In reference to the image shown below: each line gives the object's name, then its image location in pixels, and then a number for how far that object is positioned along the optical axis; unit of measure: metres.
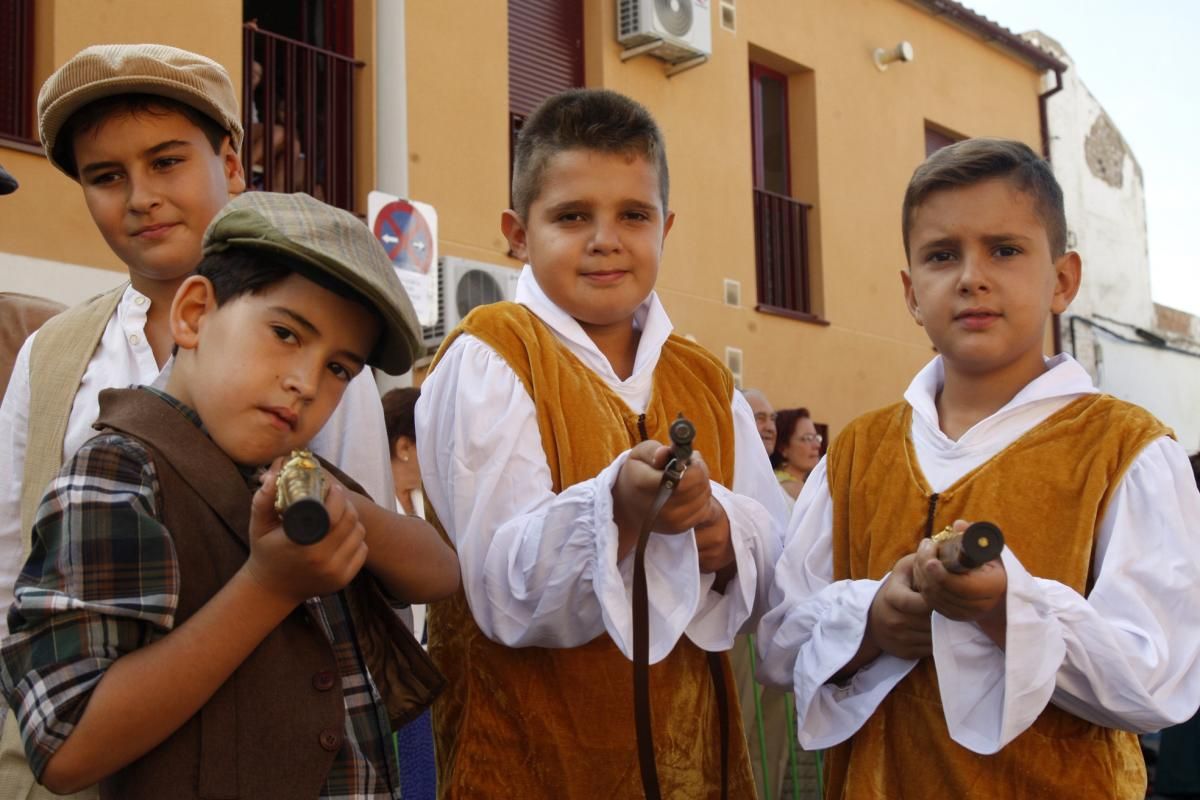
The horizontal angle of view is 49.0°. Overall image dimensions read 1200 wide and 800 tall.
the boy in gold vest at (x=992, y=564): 1.96
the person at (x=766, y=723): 4.85
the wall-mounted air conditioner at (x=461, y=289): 7.20
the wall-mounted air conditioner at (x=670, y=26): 9.05
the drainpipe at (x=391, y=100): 6.14
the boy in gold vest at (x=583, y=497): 2.04
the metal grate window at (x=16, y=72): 6.29
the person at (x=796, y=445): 6.36
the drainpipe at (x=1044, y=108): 13.95
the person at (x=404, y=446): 4.35
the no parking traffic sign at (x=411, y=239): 5.76
